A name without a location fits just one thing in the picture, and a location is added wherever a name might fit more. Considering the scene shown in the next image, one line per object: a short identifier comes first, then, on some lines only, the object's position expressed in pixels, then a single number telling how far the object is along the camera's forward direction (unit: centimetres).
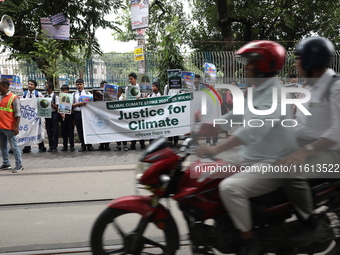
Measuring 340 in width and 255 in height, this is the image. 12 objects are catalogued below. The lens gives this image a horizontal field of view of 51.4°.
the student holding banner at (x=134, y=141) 916
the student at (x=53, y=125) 914
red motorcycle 269
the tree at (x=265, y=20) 2022
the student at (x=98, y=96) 952
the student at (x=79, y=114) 912
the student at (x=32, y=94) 916
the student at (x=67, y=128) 916
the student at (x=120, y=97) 912
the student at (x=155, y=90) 958
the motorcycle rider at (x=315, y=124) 256
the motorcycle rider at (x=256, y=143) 255
